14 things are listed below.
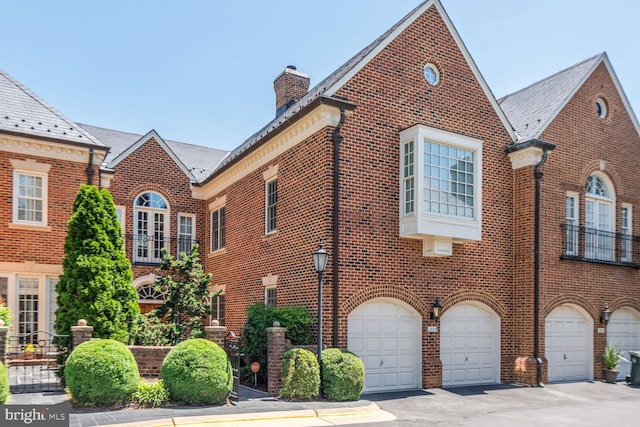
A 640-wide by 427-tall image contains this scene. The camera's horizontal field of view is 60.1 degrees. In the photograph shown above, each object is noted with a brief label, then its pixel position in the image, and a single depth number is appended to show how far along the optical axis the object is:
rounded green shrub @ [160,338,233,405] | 10.59
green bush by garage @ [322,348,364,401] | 11.66
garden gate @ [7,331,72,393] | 12.43
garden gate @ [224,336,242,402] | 11.45
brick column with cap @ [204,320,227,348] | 11.89
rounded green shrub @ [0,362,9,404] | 9.21
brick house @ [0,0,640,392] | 13.77
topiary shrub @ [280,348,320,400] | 11.56
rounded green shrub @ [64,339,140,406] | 10.02
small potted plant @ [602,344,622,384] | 17.11
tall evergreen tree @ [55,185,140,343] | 12.94
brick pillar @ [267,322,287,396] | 12.03
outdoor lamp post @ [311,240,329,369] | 11.87
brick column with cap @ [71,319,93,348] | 11.52
